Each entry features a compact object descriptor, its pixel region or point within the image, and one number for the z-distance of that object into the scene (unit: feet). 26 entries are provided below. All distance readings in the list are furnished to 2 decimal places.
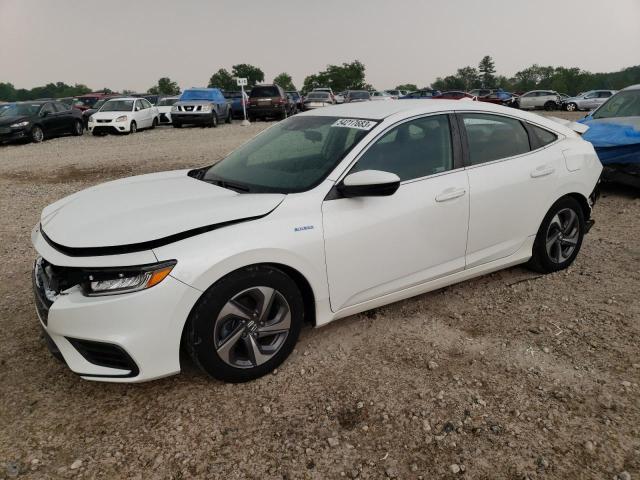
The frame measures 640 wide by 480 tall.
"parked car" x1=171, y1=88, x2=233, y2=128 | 68.28
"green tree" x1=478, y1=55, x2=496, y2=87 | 472.85
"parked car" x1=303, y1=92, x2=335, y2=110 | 90.14
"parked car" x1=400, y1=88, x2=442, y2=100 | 112.32
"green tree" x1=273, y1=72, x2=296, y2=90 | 428.97
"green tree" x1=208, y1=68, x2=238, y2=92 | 409.90
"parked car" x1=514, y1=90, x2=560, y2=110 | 108.68
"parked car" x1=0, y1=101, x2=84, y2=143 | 52.29
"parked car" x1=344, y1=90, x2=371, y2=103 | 96.82
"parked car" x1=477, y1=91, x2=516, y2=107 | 106.73
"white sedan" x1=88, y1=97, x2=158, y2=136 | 60.29
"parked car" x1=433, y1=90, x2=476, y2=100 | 81.92
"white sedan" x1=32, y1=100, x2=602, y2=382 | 8.11
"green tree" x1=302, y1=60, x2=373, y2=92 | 373.81
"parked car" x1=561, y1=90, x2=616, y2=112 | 100.68
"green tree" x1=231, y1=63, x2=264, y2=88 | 425.28
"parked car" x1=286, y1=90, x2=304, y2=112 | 98.78
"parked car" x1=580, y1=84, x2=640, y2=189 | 21.63
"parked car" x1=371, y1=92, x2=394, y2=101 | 128.08
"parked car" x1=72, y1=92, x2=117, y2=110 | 101.99
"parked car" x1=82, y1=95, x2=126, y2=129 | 71.20
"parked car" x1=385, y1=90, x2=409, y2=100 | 150.41
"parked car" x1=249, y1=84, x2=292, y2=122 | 77.87
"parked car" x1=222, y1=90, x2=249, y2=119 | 89.97
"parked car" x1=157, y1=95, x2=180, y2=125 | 78.18
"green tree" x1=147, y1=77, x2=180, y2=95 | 406.82
